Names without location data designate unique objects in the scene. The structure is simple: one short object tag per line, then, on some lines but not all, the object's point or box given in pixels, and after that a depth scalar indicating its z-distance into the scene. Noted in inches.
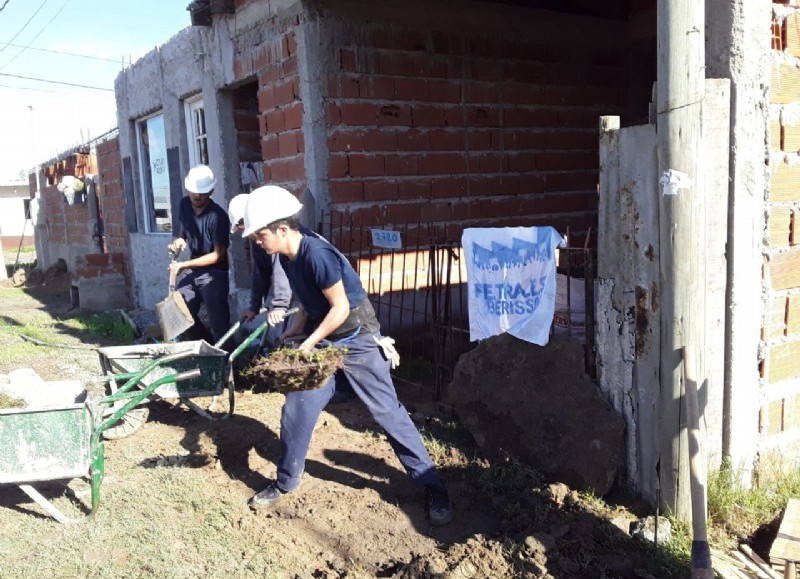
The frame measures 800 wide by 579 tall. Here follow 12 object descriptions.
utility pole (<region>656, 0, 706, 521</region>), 132.5
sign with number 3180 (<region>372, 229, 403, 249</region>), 227.6
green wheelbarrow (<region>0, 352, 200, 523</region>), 150.6
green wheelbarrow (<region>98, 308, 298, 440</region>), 200.1
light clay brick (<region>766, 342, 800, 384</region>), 151.8
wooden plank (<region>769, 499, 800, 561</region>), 128.0
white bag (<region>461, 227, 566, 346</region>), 174.2
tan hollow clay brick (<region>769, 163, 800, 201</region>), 145.6
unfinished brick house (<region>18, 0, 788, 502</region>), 142.8
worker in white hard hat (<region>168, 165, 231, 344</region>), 244.1
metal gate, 226.8
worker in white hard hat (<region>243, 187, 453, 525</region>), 149.4
